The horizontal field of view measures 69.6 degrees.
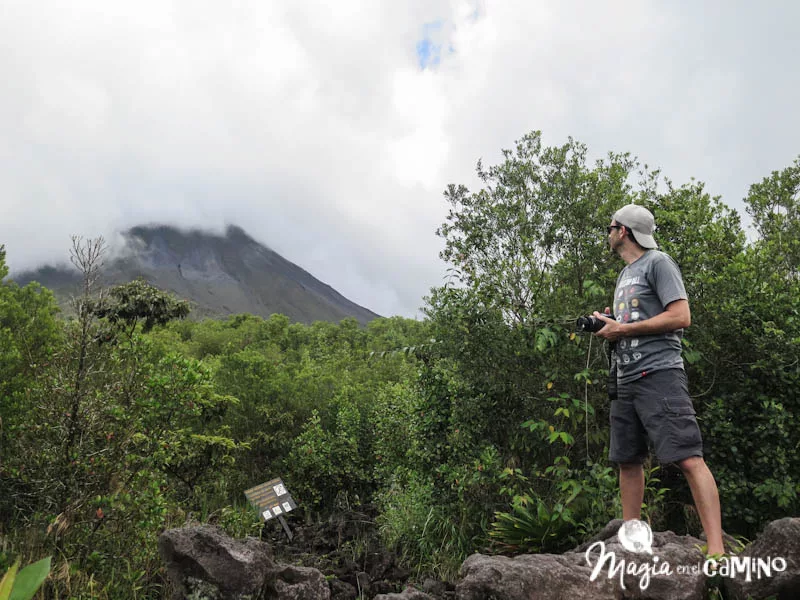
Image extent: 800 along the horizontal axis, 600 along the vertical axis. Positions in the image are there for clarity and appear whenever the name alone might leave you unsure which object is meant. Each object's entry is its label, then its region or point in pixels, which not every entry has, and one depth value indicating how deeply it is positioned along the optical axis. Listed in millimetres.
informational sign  5996
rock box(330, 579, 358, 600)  3701
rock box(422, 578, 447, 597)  3490
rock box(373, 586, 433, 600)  2776
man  2824
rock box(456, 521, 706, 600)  2566
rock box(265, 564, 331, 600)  3010
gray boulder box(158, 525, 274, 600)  2936
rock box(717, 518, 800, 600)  2529
